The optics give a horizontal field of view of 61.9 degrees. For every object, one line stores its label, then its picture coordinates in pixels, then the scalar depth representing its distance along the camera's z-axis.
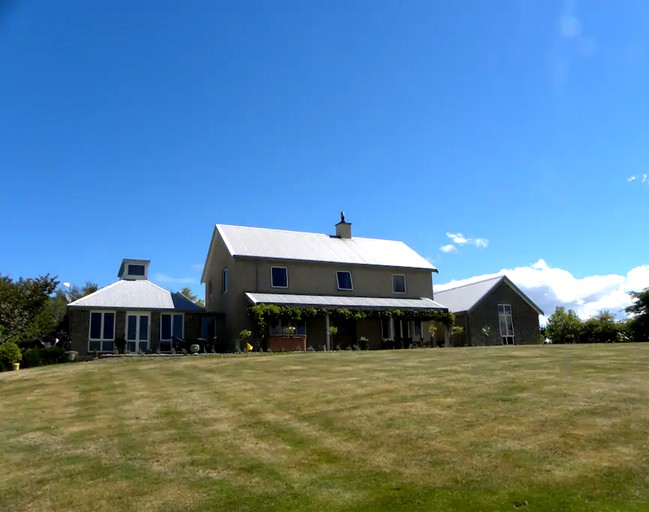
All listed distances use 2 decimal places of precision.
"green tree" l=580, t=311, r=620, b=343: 40.81
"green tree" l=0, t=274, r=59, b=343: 31.80
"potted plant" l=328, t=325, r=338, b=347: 31.25
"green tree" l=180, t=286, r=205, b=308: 77.11
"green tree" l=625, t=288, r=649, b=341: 40.16
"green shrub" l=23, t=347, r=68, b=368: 25.07
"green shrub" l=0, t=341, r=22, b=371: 22.84
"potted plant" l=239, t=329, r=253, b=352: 28.35
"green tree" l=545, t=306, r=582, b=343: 42.97
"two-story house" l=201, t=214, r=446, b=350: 32.50
